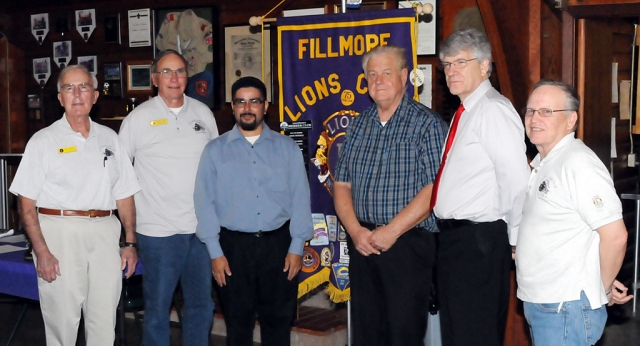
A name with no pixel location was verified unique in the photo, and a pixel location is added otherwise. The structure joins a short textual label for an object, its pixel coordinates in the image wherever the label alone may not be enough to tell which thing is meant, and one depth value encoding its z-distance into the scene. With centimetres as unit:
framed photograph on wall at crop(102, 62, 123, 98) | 624
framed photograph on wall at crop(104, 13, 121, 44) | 621
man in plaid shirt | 311
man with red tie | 280
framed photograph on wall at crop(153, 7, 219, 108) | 568
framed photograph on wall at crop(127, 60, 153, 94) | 608
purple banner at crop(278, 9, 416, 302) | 370
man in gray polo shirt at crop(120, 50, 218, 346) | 361
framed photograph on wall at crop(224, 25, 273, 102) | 542
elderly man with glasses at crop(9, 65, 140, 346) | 332
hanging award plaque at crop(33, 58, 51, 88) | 664
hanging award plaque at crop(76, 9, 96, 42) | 638
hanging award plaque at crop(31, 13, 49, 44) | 664
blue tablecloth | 373
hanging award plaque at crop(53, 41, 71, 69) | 651
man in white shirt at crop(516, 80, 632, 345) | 235
